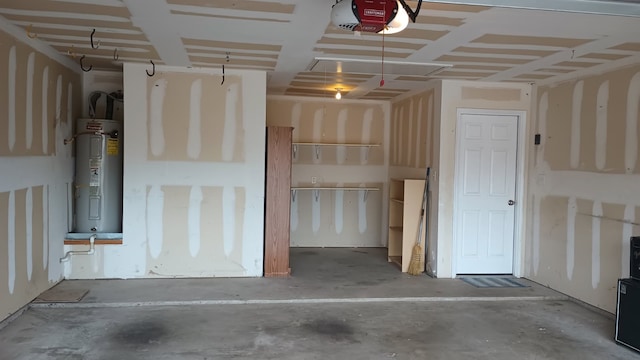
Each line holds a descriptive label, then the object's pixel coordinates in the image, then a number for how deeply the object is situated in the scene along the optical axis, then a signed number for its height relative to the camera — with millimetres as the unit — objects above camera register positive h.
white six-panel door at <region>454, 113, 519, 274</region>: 5965 -276
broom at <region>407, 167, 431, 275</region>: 6059 -1111
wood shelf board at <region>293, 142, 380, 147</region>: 7707 +304
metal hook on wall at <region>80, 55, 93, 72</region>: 5243 +1047
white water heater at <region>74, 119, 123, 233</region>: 5484 -171
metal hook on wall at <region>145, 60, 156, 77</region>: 5430 +970
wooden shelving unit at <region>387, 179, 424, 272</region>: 6230 -636
